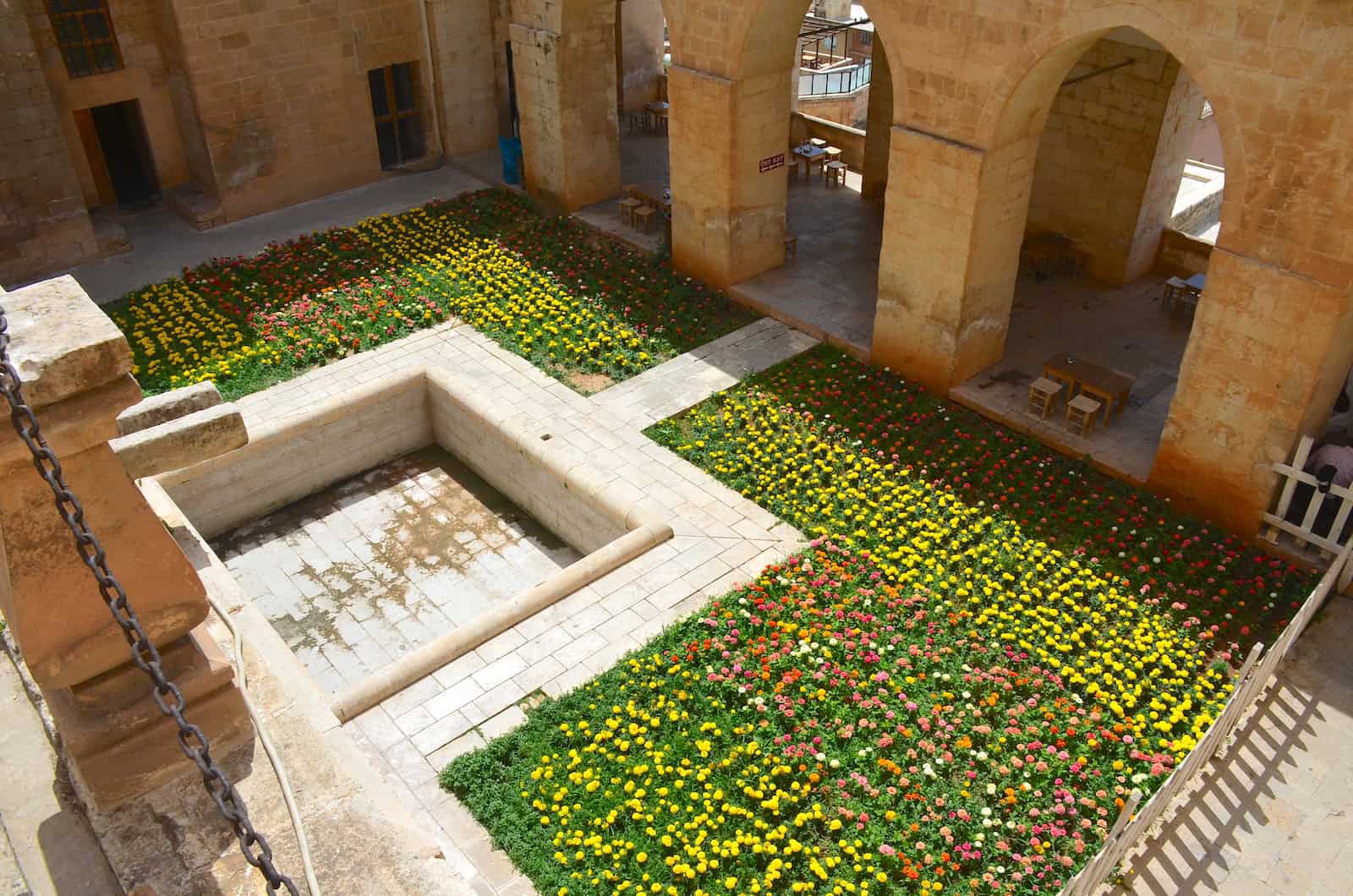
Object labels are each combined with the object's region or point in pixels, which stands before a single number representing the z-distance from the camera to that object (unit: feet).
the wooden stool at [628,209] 54.54
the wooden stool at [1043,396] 38.47
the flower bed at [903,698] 24.97
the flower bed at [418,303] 44.62
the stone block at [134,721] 14.05
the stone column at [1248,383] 30.12
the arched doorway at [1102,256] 38.27
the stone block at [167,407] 17.74
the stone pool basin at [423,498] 35.76
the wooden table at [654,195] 54.34
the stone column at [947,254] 37.42
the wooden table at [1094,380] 38.11
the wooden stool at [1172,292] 45.16
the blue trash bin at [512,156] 60.03
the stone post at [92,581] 12.04
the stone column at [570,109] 52.95
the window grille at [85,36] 51.19
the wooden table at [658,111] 67.05
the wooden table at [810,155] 59.11
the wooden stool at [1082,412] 37.37
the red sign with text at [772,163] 47.14
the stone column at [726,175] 45.11
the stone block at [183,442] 14.88
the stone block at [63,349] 11.66
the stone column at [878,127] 54.03
